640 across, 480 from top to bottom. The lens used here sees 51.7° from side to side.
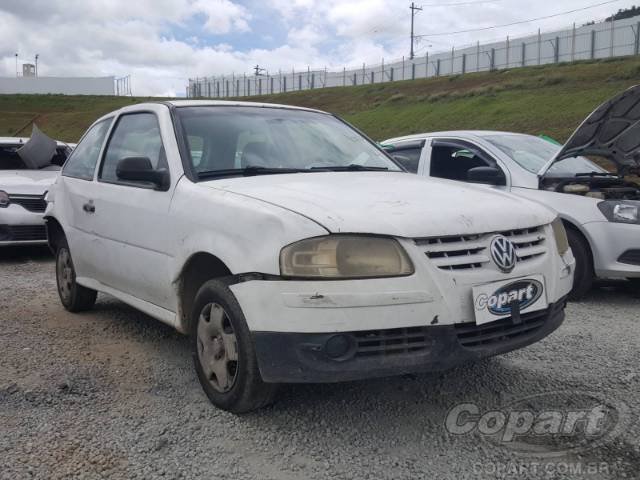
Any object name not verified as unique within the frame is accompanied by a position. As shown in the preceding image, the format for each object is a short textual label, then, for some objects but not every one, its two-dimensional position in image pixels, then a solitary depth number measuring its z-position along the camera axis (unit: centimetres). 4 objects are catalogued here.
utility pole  7694
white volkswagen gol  278
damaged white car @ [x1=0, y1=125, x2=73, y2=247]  807
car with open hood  558
